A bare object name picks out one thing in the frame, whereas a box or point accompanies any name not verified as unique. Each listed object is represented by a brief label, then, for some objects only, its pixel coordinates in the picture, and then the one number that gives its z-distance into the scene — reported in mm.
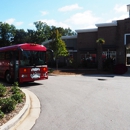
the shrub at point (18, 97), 7178
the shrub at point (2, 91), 8318
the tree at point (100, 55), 25203
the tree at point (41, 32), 60906
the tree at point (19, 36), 72212
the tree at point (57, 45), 23264
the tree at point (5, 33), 66938
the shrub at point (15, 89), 8709
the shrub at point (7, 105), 5824
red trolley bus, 11859
